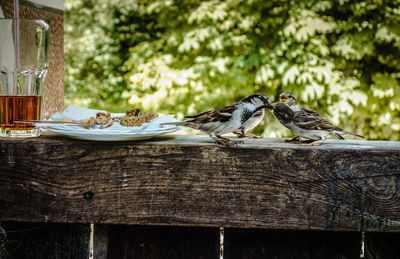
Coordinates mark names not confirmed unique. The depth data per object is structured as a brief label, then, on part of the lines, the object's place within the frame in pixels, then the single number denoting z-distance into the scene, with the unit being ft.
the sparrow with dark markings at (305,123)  4.39
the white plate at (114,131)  4.25
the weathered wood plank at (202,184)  4.25
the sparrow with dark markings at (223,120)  4.37
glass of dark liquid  4.49
